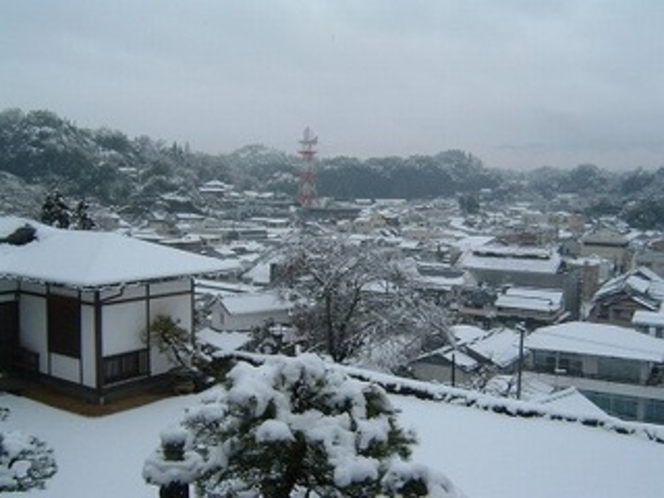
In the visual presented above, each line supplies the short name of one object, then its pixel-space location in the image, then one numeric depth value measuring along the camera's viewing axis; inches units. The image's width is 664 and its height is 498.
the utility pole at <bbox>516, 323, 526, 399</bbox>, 665.0
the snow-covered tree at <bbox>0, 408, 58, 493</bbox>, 248.1
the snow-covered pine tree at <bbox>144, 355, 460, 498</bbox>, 149.9
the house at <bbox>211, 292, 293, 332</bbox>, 1023.0
